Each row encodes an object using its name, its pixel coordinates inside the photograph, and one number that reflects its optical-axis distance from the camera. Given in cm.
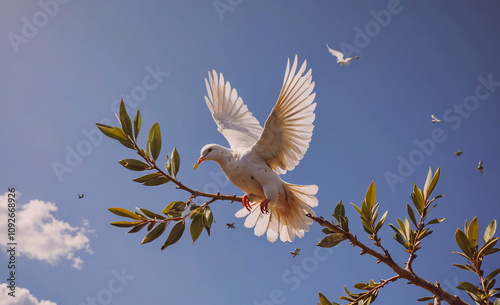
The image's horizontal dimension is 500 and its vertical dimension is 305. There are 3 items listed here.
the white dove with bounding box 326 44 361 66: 441
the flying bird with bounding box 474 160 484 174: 317
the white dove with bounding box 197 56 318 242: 196
